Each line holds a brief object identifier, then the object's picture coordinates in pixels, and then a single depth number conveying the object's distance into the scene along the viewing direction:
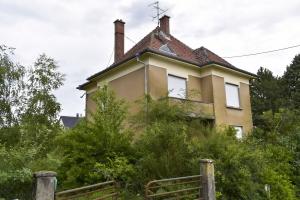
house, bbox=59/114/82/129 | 47.07
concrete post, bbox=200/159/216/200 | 9.48
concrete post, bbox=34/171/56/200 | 6.52
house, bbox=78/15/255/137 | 18.81
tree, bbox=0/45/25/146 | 17.55
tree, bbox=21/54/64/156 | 17.75
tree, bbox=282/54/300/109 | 41.78
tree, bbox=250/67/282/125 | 41.09
